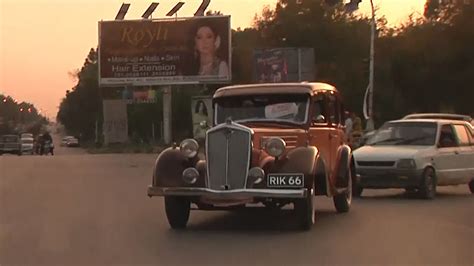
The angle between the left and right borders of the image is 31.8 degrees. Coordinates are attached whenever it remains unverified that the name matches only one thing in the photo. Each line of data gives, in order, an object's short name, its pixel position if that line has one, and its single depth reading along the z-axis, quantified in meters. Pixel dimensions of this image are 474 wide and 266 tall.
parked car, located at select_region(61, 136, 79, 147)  96.29
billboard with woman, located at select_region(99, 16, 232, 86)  47.22
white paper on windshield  12.54
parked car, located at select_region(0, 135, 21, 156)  59.17
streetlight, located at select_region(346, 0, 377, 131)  40.61
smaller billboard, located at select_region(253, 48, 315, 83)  49.88
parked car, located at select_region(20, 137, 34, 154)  62.85
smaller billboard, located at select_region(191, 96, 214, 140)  42.87
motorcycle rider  52.06
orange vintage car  11.15
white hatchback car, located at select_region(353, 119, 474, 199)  16.02
